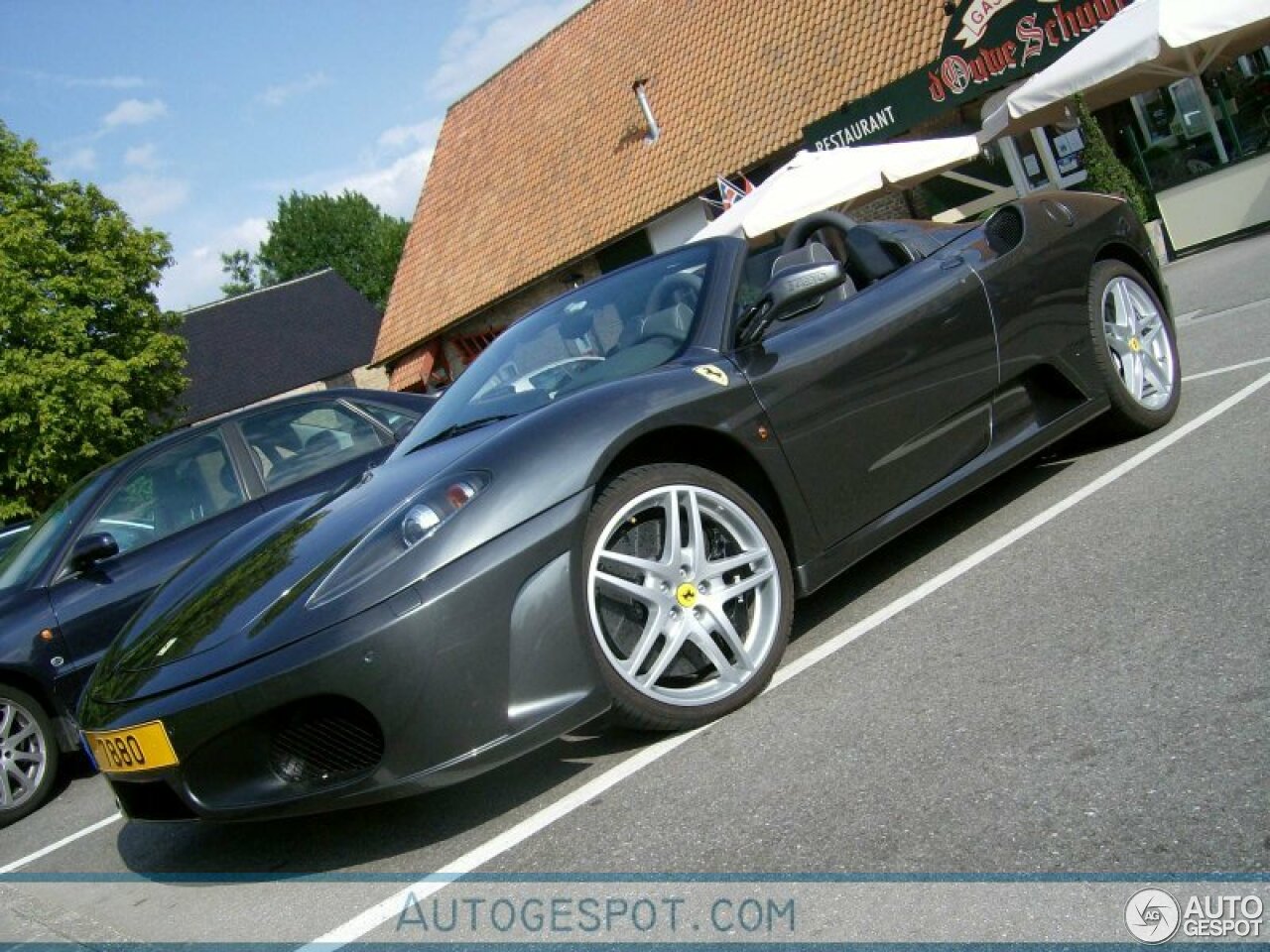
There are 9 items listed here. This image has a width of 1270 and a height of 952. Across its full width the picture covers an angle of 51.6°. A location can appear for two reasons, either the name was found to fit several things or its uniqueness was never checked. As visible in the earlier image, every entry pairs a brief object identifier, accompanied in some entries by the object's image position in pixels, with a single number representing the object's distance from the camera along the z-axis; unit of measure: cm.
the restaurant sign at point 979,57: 1866
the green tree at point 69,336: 2969
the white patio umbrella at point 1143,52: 1328
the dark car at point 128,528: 608
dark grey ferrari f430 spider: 325
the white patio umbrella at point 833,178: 1499
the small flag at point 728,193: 2289
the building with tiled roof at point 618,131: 2272
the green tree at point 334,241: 8194
